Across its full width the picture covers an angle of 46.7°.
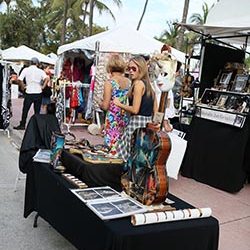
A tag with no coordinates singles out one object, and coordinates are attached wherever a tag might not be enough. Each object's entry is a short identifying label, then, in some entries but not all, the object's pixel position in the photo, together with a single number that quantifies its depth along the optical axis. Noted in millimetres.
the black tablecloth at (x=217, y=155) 3986
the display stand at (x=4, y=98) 6096
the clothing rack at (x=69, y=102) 6622
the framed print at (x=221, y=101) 4292
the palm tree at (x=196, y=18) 21968
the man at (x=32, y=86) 6551
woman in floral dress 3202
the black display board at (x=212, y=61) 4696
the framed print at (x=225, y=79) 4505
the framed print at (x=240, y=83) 4208
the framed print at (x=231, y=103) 4146
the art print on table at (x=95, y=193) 1977
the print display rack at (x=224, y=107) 3956
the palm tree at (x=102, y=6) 20500
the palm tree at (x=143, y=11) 18904
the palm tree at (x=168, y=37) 26040
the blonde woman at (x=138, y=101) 2536
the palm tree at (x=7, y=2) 27228
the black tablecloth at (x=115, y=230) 1676
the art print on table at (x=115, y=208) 1778
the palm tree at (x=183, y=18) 11422
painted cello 1907
